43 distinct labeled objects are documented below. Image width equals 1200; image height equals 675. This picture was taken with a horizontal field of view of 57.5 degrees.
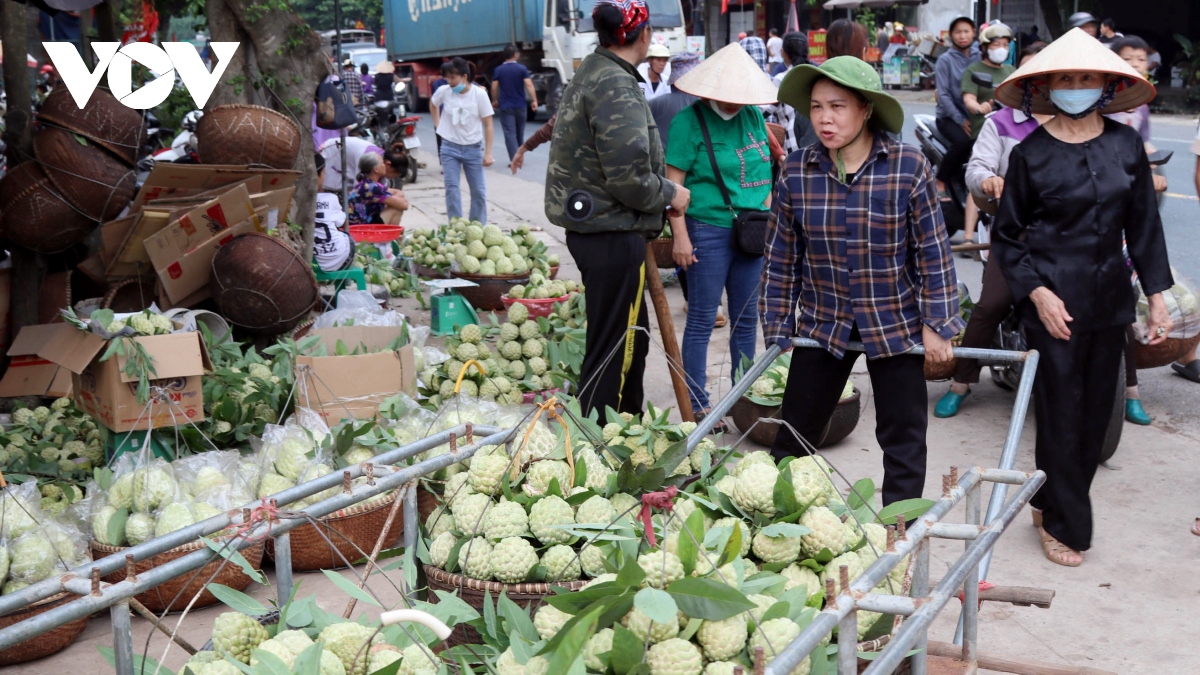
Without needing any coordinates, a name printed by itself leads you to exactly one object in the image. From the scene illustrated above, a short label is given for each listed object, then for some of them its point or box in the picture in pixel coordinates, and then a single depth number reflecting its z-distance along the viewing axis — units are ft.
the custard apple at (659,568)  6.81
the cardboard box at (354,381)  15.83
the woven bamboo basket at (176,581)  11.98
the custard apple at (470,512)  8.61
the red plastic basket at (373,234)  29.48
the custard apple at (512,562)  8.14
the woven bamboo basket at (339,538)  12.89
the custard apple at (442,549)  8.60
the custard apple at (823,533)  7.93
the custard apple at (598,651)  6.45
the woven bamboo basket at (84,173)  17.40
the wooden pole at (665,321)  15.75
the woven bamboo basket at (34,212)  17.44
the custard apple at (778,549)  7.87
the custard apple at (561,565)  8.16
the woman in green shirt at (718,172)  16.14
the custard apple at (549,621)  6.87
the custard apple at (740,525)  7.61
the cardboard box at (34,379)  18.48
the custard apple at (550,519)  8.37
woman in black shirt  12.09
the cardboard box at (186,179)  18.19
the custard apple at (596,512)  8.50
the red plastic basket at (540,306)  21.24
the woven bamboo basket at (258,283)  17.57
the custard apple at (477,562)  8.24
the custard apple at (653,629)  6.49
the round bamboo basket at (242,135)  18.90
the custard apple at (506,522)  8.42
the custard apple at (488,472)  9.06
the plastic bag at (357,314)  19.93
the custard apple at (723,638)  6.51
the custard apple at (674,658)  6.38
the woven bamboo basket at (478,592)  7.97
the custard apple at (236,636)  7.16
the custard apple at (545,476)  8.98
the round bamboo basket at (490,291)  25.07
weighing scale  23.27
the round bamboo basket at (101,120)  17.52
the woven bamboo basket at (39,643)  11.25
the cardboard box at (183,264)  17.84
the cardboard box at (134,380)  14.17
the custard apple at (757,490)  8.23
